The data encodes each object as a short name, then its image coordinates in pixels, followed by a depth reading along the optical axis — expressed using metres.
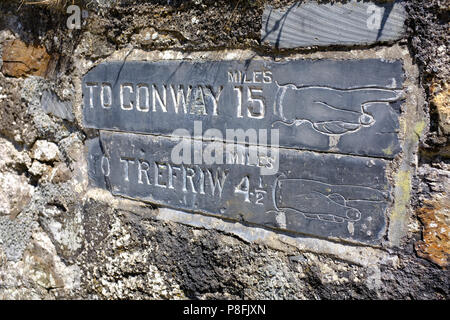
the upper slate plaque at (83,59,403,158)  0.94
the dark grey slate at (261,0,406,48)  0.91
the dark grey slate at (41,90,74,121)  1.43
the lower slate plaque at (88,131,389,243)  0.98
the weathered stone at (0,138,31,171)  1.54
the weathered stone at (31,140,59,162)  1.48
